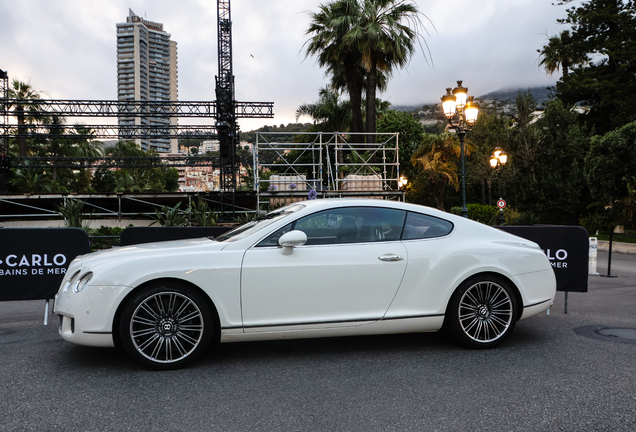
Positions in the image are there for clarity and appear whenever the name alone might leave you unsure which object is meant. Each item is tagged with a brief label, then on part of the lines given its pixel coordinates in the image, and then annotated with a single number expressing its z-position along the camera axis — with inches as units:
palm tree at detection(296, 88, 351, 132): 1712.6
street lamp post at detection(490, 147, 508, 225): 935.7
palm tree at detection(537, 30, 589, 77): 1417.3
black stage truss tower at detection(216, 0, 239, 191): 1227.2
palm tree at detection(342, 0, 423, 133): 844.6
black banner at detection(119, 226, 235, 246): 245.8
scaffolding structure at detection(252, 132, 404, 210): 619.5
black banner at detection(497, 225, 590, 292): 238.1
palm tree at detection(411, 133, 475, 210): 1279.5
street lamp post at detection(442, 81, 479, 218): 527.4
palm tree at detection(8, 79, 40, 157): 1588.2
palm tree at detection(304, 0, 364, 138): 884.6
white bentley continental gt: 152.5
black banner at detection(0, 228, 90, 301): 222.4
